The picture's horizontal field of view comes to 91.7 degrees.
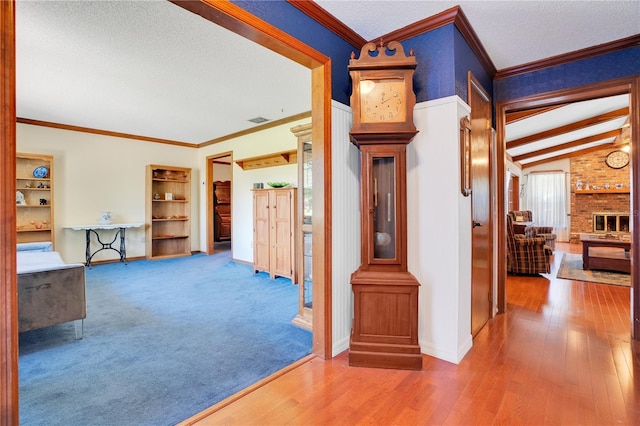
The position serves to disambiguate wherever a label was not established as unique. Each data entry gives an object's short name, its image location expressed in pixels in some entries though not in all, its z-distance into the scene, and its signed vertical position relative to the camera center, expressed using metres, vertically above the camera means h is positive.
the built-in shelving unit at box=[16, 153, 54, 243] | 5.27 +0.31
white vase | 6.00 -0.08
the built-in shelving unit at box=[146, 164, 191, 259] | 6.74 +0.03
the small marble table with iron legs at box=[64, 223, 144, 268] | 5.71 -0.42
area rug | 4.53 -1.01
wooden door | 2.61 +0.03
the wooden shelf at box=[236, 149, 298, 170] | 5.35 +0.99
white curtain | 9.66 +0.37
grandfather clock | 2.14 -0.01
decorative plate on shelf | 5.33 +0.74
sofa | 2.53 -0.69
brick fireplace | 8.69 +0.56
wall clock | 8.76 +1.47
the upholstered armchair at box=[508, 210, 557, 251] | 6.66 -0.43
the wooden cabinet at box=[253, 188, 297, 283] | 4.57 -0.28
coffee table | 5.02 -0.75
